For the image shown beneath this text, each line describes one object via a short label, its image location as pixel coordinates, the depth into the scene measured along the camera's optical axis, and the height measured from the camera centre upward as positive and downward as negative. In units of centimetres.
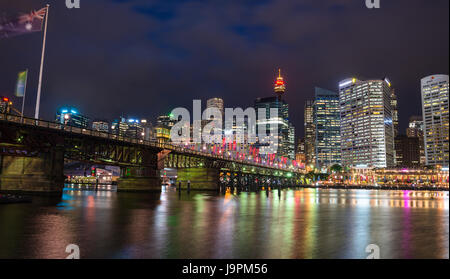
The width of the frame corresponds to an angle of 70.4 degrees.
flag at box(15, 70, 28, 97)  5259 +1465
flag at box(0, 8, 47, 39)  4625 +2182
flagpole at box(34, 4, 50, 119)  5076 +1506
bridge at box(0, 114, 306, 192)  4594 +374
